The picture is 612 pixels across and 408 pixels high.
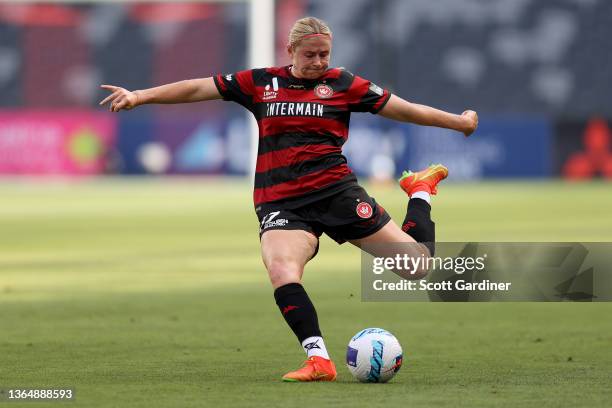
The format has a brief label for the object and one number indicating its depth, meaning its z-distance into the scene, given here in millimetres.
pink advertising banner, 83875
